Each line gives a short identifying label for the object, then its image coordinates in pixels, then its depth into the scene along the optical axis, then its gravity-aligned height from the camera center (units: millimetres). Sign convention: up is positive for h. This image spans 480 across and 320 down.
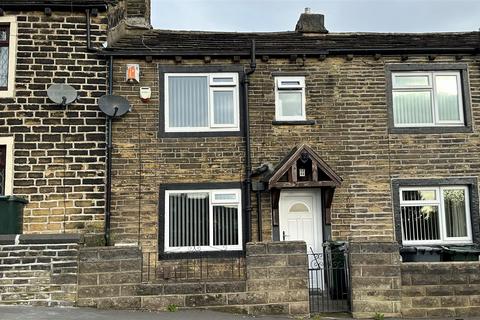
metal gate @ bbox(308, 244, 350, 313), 8922 -966
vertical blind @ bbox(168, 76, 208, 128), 11891 +2971
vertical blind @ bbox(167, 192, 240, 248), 11500 +272
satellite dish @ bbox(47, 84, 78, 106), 11266 +3020
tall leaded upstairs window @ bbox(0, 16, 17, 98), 11406 +3989
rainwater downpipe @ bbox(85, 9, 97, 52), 11680 +4392
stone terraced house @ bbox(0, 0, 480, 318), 11203 +1974
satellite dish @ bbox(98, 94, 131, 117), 11242 +2759
